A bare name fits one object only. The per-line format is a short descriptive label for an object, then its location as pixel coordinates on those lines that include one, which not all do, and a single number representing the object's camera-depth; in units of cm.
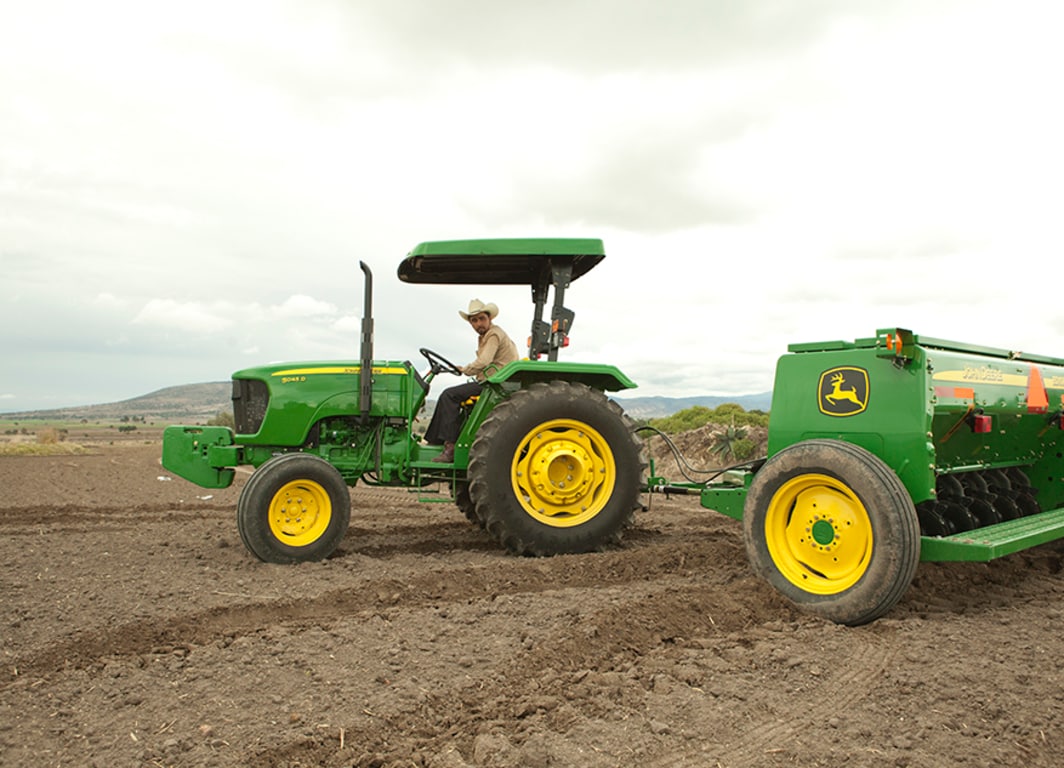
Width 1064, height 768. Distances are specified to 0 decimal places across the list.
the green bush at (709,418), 1623
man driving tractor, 641
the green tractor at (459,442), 577
